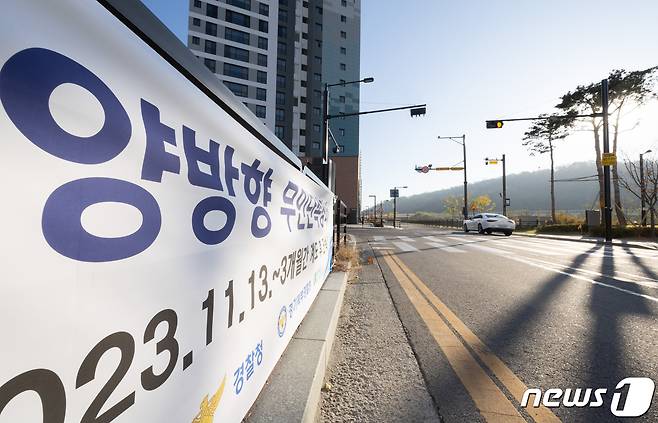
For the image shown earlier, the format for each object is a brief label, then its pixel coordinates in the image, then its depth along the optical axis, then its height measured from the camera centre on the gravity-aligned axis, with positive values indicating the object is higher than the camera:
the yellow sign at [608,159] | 13.79 +2.68
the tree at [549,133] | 25.83 +7.81
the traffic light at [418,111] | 13.21 +4.59
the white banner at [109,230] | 0.55 -0.03
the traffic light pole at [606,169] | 13.40 +2.21
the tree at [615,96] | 20.11 +8.58
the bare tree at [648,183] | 16.65 +2.04
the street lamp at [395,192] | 40.28 +3.23
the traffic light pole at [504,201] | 28.23 +1.44
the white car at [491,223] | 17.53 -0.40
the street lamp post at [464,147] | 28.10 +6.69
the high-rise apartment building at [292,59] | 38.38 +22.40
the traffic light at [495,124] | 14.48 +4.45
